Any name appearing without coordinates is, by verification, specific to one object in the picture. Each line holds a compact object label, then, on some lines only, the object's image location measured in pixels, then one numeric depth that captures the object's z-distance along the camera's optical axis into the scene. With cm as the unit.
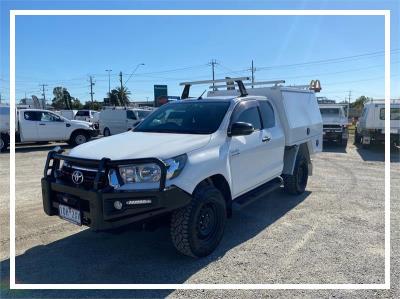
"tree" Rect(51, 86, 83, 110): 6277
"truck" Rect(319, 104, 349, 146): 1666
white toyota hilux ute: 357
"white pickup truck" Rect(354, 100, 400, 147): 1471
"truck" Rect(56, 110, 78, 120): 3550
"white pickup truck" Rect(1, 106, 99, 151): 1523
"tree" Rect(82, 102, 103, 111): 7057
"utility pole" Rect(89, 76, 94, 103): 7622
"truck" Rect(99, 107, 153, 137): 2192
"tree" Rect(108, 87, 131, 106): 6097
